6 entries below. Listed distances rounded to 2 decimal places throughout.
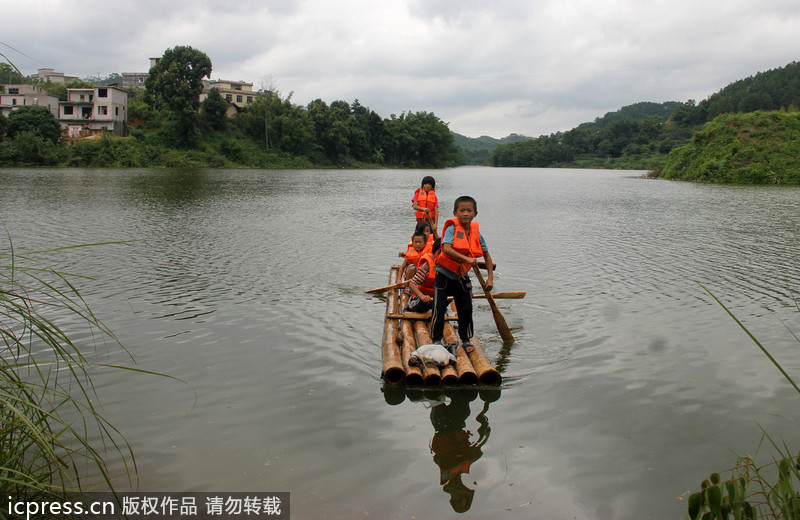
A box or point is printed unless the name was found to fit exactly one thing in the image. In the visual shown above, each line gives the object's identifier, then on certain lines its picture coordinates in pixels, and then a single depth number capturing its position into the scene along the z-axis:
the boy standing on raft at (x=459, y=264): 6.51
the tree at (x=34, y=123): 54.28
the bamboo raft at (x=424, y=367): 5.89
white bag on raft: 6.04
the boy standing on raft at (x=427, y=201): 13.49
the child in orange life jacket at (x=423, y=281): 7.89
